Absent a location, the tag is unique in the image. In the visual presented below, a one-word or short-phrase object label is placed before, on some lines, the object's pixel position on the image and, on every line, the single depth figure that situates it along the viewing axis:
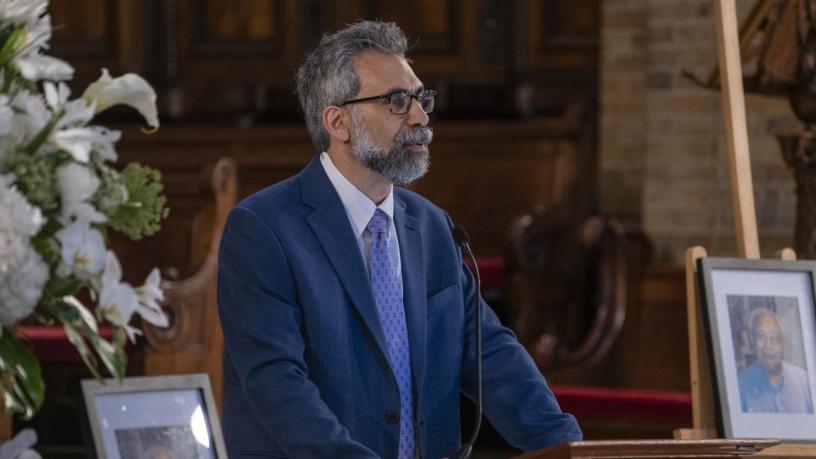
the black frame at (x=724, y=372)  7.59
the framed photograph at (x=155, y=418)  5.85
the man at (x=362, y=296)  6.16
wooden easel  8.19
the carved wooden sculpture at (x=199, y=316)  11.03
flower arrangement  4.18
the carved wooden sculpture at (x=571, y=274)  15.16
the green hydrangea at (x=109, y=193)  4.39
